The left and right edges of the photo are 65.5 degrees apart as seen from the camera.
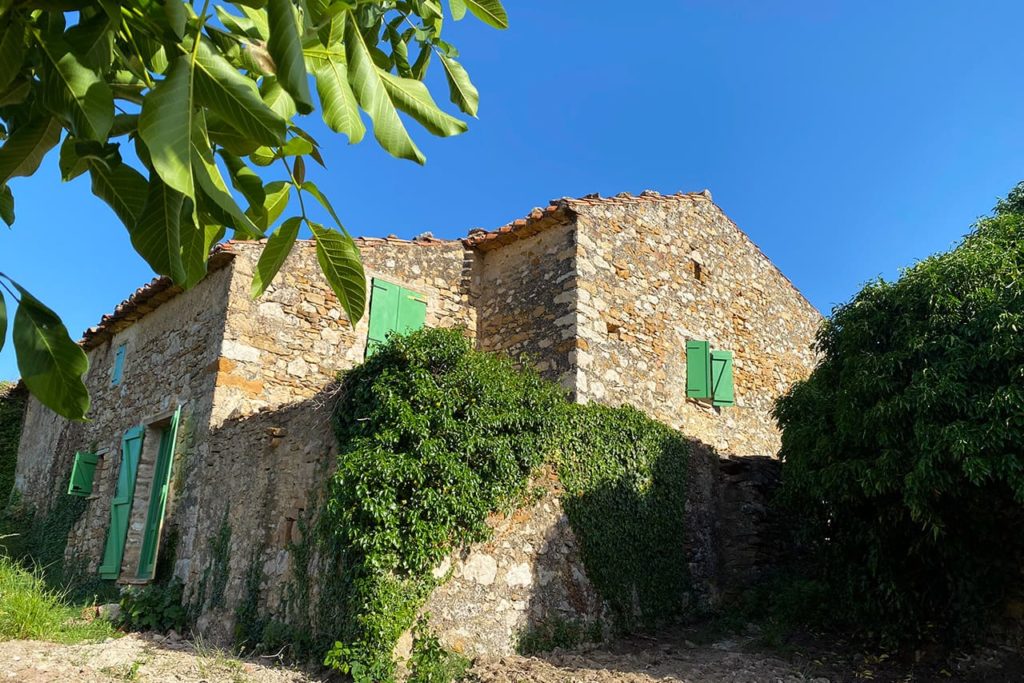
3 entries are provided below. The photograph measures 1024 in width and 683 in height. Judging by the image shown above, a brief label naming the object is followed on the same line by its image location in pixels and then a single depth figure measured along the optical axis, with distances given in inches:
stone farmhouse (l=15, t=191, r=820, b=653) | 301.4
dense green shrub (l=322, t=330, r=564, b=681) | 249.9
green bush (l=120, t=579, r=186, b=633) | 324.2
